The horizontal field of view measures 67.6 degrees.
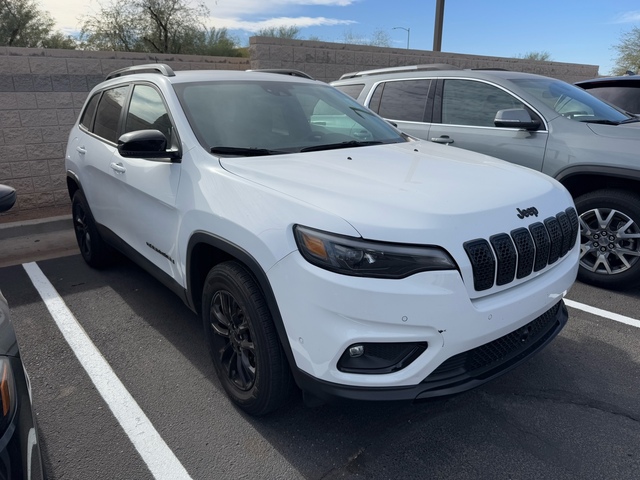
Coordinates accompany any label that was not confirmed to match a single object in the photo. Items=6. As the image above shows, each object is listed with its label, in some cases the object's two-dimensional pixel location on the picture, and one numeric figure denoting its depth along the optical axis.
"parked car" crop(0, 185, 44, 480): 1.46
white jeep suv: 1.97
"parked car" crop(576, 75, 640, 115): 6.39
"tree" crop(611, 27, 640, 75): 23.11
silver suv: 4.08
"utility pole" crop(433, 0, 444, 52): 12.13
